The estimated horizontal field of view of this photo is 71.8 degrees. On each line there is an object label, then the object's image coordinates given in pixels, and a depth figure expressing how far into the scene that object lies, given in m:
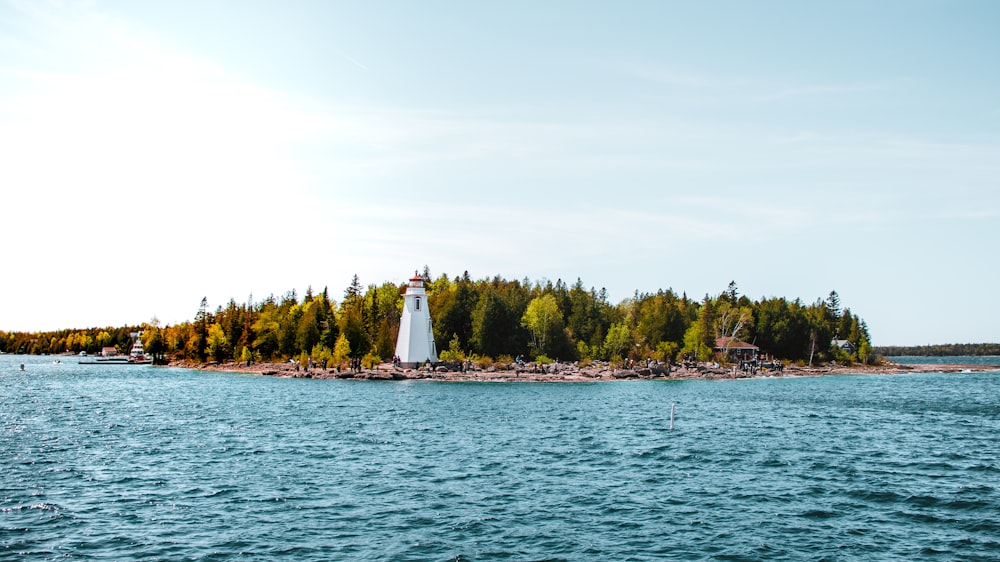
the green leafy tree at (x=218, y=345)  159.00
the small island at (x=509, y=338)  124.69
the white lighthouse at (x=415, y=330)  115.00
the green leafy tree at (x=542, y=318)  144.38
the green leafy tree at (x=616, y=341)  150.50
